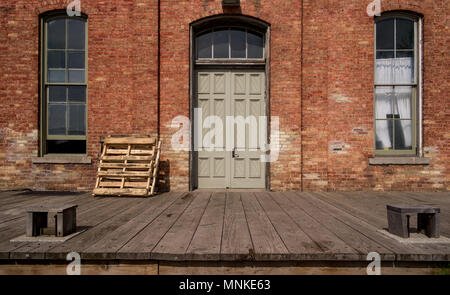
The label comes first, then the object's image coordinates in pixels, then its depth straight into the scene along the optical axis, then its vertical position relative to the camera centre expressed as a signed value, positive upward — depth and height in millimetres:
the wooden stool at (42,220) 2609 -776
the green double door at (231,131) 5879 +364
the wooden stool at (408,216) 2605 -739
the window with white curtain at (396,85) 5785 +1433
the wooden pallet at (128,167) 5094 -420
